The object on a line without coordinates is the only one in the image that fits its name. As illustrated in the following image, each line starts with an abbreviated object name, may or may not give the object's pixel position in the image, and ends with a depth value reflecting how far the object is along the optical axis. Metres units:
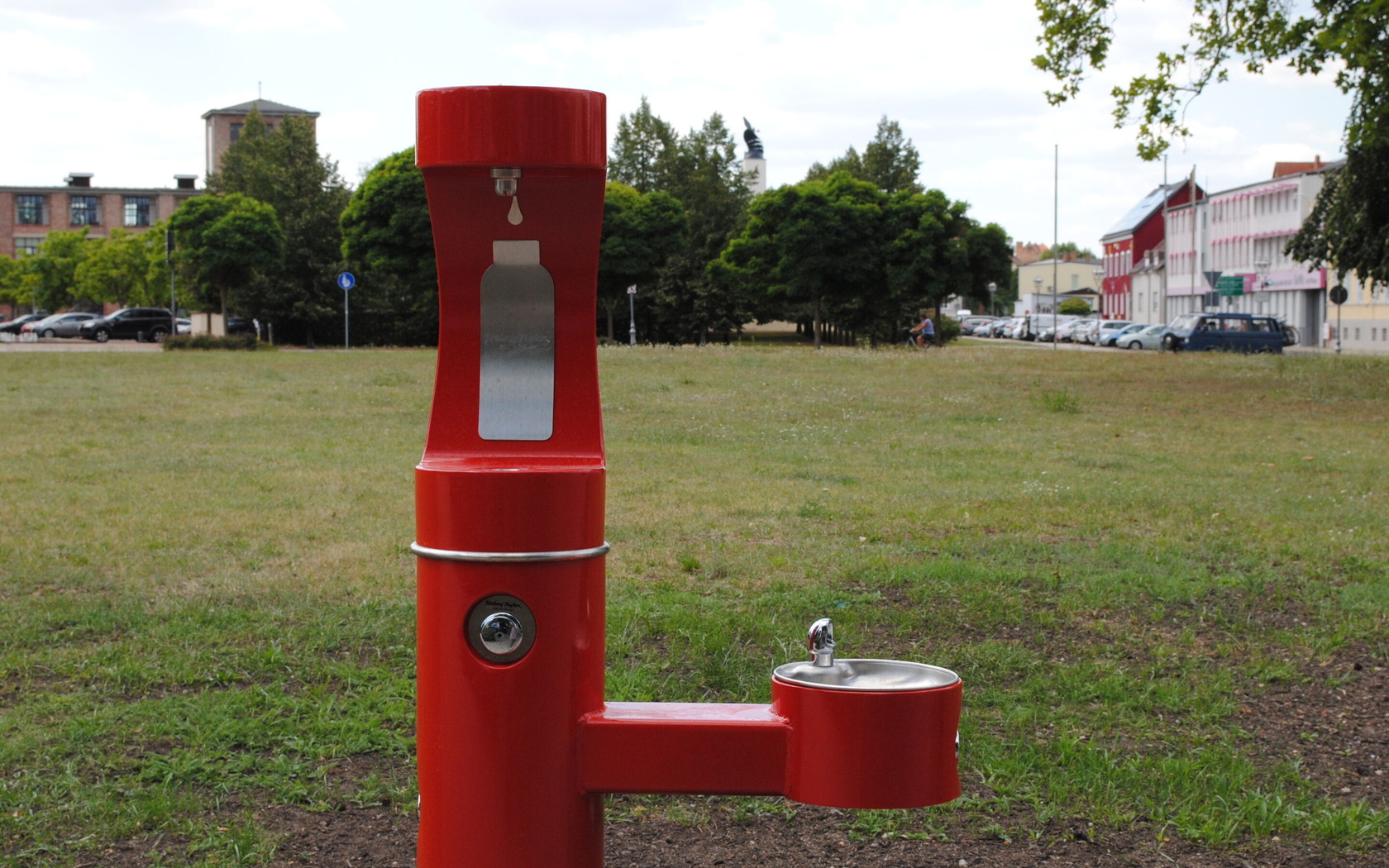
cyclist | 44.69
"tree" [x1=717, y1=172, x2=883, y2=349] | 48.38
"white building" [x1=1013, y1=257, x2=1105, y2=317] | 138.00
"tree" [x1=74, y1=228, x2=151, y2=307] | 73.75
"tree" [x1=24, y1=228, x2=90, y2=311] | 80.69
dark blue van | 43.91
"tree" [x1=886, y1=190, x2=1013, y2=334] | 48.41
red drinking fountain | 1.84
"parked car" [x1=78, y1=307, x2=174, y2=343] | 52.78
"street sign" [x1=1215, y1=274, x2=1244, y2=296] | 64.70
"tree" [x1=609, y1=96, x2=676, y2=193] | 70.62
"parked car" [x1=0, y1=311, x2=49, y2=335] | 67.50
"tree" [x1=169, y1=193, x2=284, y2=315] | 42.72
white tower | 82.94
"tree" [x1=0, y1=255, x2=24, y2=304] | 85.25
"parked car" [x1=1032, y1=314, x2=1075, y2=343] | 75.88
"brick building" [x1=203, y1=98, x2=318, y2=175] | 109.81
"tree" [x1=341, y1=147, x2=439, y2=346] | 45.19
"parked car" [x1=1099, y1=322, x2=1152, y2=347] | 59.22
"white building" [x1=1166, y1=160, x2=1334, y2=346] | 70.12
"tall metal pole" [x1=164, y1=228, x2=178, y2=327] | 40.22
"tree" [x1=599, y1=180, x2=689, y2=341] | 52.88
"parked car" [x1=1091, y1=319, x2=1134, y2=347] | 62.82
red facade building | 101.94
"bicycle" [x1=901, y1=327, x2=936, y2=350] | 45.41
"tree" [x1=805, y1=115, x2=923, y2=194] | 77.56
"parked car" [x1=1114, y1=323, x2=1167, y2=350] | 55.78
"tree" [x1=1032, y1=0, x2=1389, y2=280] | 16.16
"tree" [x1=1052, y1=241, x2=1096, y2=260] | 179.88
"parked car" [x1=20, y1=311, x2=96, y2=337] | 61.81
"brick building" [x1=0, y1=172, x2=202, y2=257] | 103.50
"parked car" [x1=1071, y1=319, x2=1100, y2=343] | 68.59
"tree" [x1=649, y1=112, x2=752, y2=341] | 58.16
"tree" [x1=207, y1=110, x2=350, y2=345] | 54.00
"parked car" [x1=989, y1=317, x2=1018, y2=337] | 84.12
